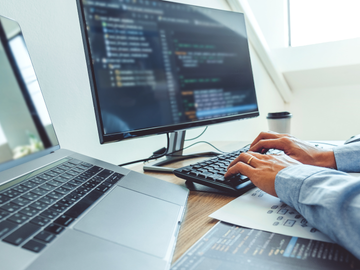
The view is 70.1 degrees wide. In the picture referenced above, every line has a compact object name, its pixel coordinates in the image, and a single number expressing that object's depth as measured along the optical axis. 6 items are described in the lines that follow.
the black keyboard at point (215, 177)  0.51
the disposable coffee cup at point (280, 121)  1.08
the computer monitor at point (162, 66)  0.62
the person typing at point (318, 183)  0.31
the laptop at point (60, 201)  0.26
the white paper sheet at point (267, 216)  0.35
